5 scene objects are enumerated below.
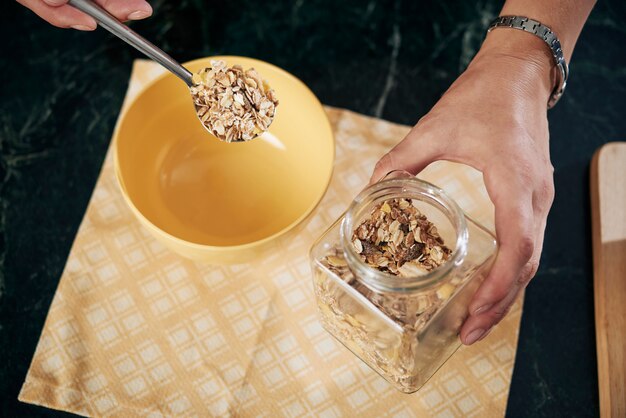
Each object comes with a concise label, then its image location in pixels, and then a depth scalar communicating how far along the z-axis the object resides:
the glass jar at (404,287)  0.61
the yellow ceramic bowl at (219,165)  0.87
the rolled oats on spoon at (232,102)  0.80
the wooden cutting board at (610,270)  0.81
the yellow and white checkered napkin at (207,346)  0.81
